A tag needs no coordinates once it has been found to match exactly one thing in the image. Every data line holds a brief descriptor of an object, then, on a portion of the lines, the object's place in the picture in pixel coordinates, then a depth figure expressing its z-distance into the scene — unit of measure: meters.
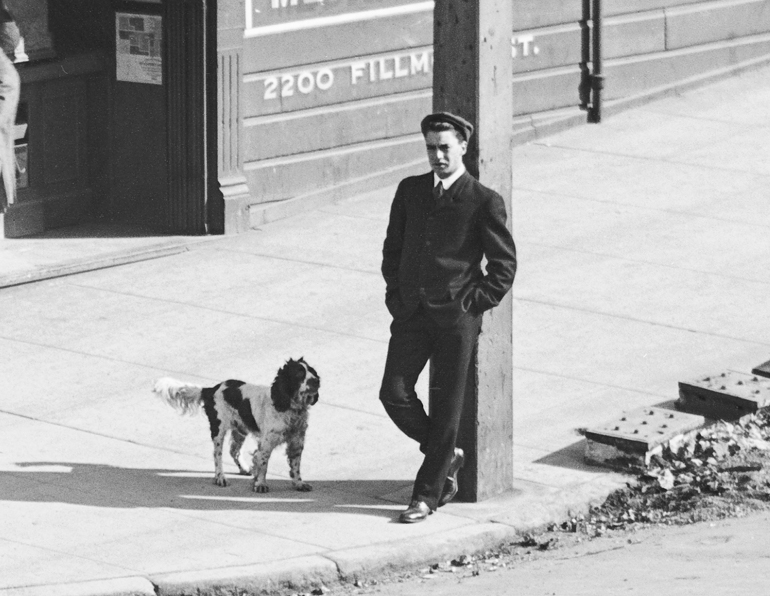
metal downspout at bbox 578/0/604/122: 32.75
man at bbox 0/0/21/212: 25.67
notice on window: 26.84
